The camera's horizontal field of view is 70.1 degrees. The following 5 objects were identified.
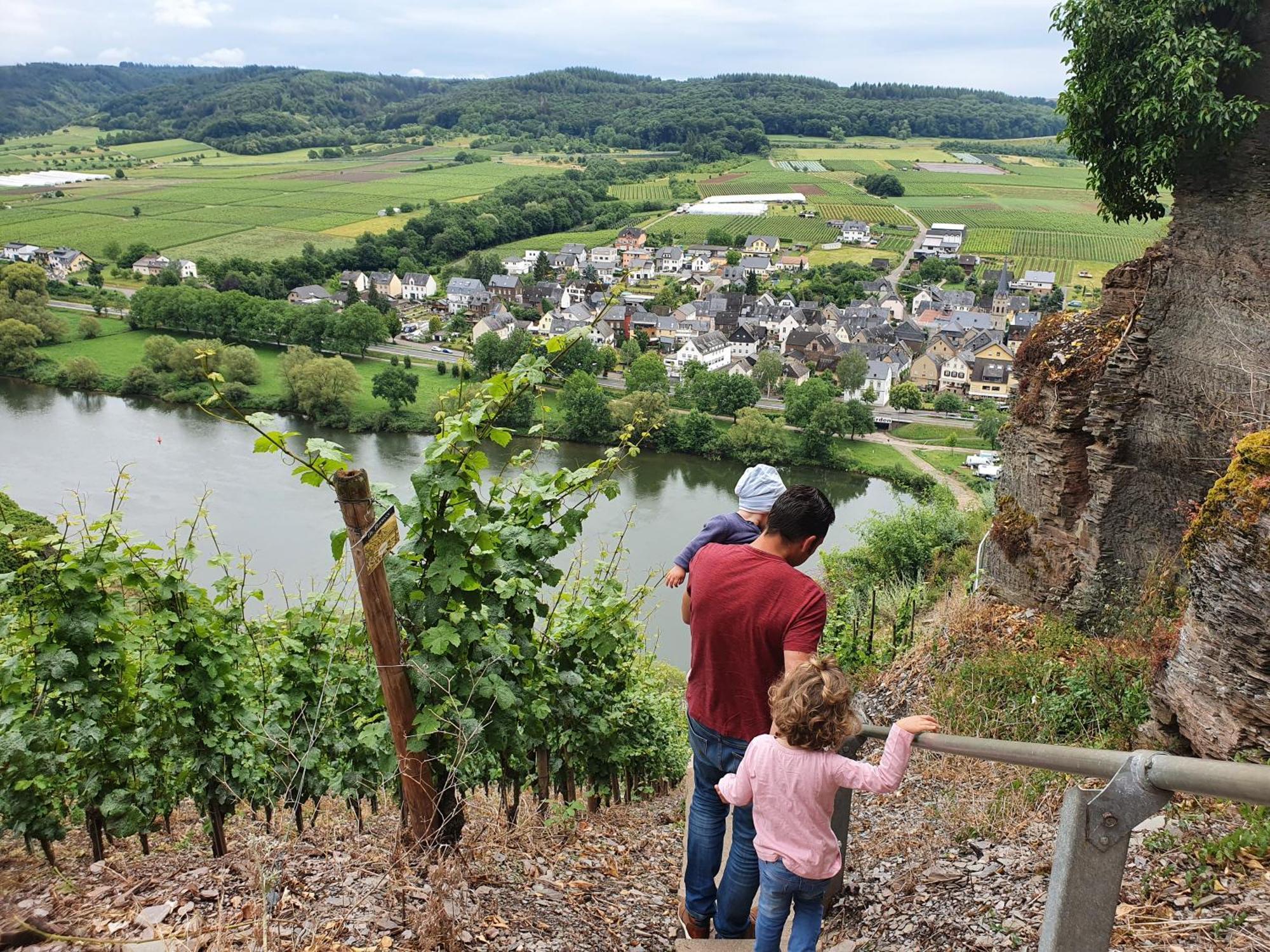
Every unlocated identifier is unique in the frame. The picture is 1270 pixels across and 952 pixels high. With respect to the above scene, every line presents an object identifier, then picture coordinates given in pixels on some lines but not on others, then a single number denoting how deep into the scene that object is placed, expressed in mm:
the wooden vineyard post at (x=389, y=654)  3385
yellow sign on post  3410
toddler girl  2738
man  3104
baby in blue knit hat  3629
